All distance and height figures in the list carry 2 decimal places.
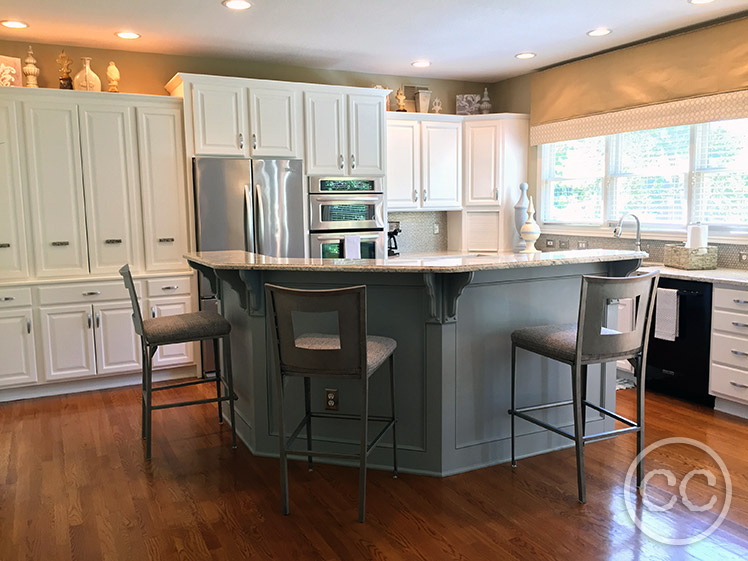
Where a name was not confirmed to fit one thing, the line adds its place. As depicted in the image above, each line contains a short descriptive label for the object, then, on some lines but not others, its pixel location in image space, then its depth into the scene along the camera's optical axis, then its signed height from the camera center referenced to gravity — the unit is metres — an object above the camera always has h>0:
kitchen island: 2.95 -0.63
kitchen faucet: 4.84 -0.13
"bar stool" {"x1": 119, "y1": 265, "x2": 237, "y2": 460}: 3.22 -0.59
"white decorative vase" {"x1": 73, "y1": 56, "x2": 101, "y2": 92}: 4.52 +1.04
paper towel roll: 4.36 -0.16
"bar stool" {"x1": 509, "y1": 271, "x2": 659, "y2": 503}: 2.66 -0.57
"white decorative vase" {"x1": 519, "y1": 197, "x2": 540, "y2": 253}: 5.20 -0.14
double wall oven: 5.17 +0.02
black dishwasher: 4.01 -0.92
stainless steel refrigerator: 4.73 +0.09
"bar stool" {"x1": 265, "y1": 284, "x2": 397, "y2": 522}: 2.46 -0.55
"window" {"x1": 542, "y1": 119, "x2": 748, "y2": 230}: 4.44 +0.29
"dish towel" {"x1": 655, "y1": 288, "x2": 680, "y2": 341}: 4.13 -0.68
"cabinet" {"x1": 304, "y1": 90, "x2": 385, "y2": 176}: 5.14 +0.72
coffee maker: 5.96 -0.23
